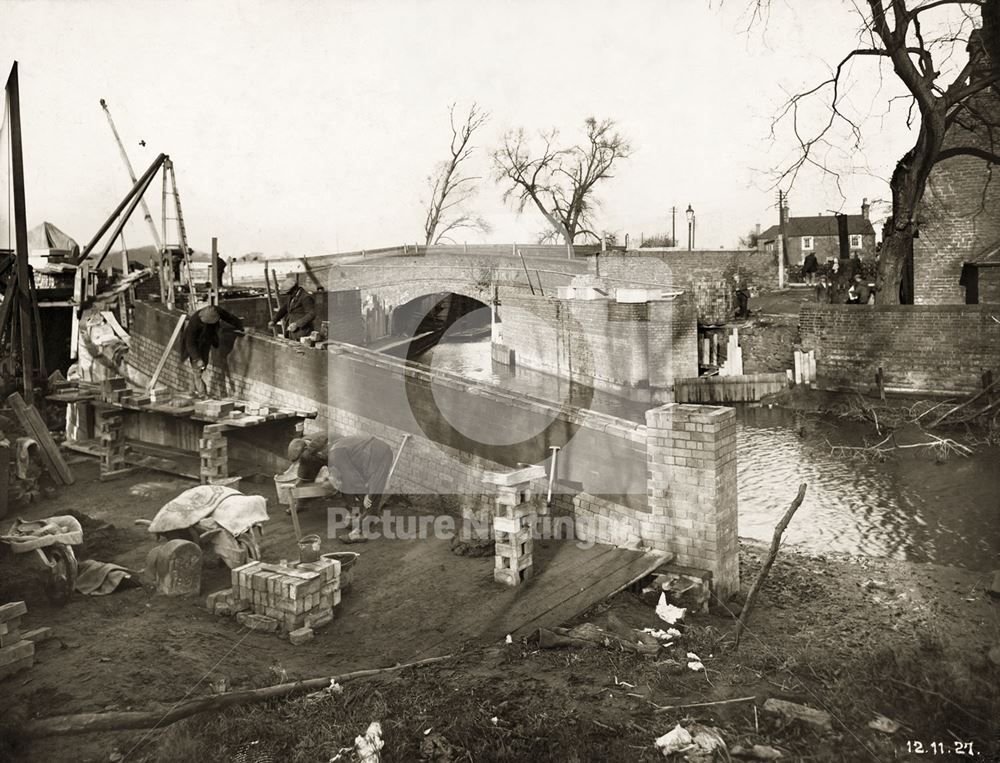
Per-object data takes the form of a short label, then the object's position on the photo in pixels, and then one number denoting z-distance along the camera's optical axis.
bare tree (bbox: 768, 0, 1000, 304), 14.24
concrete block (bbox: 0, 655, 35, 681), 5.00
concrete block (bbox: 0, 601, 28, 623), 5.19
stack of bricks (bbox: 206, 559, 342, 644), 5.96
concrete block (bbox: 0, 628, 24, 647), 5.16
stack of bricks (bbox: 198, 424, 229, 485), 10.69
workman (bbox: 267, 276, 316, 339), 16.88
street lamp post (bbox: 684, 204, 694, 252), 37.69
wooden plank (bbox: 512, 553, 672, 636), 6.14
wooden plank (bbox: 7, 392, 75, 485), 10.98
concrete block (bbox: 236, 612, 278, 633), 6.00
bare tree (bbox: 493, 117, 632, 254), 44.72
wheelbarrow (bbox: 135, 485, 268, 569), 7.25
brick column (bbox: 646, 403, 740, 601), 6.98
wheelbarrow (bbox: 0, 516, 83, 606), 6.39
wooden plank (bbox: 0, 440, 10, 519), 9.02
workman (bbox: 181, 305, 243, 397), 13.25
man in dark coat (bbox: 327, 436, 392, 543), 9.20
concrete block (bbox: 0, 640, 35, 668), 5.02
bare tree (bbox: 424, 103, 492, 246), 39.25
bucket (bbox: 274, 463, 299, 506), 9.78
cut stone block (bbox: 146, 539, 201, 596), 6.69
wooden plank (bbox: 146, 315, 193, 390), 13.50
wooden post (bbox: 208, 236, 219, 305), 16.08
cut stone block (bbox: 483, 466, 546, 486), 6.66
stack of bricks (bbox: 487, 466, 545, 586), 6.73
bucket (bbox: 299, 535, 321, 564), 6.45
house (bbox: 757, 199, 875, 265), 59.28
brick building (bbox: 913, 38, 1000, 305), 23.78
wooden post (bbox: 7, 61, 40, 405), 9.96
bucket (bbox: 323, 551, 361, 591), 7.04
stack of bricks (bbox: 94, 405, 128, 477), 11.56
